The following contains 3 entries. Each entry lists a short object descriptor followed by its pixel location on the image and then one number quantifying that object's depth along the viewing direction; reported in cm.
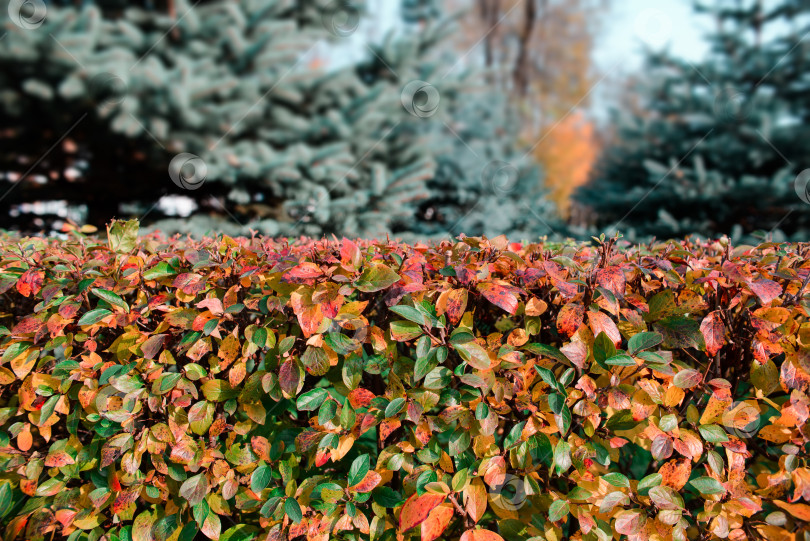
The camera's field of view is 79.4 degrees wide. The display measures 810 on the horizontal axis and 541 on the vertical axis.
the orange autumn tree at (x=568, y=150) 2088
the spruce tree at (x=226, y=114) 446
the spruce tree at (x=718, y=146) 618
